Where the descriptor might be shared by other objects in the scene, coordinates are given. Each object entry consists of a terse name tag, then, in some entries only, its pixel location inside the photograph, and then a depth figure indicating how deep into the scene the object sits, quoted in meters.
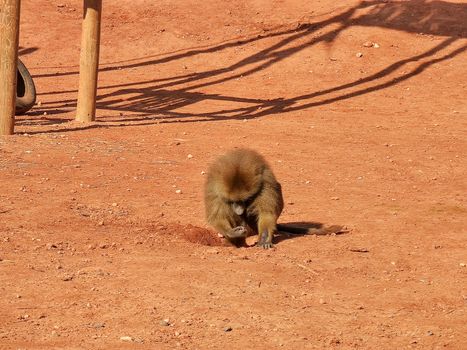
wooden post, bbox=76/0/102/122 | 27.11
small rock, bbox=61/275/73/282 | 13.23
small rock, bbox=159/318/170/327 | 11.69
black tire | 28.22
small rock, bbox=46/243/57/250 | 14.95
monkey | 15.90
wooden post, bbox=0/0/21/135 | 23.34
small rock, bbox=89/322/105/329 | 11.52
